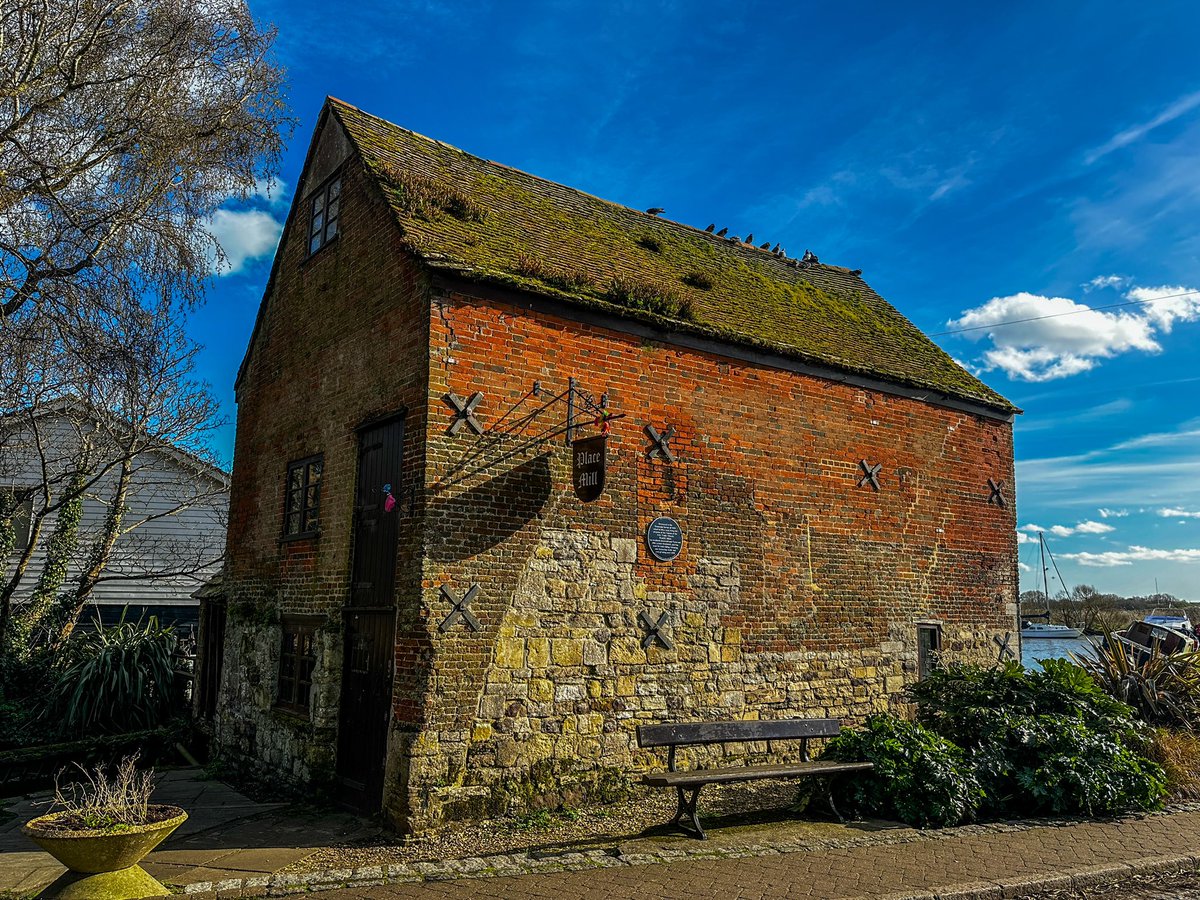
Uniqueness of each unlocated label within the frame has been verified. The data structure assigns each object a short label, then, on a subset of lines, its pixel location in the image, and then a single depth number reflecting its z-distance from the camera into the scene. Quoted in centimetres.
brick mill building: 855
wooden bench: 768
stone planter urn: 586
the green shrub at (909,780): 833
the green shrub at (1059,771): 869
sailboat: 5854
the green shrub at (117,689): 1337
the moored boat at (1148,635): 2367
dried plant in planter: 606
